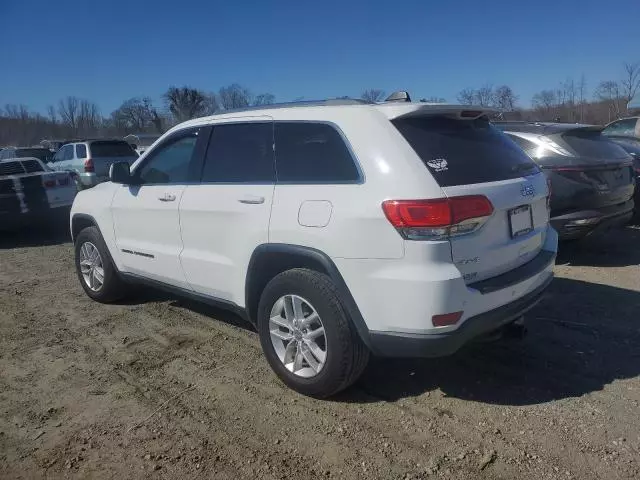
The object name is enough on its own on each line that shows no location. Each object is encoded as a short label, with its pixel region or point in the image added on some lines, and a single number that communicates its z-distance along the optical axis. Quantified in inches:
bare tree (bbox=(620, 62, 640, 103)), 1799.8
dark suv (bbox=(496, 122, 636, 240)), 220.8
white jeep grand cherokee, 107.7
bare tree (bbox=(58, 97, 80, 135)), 3289.9
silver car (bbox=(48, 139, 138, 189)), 629.9
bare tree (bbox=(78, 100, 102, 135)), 3149.4
